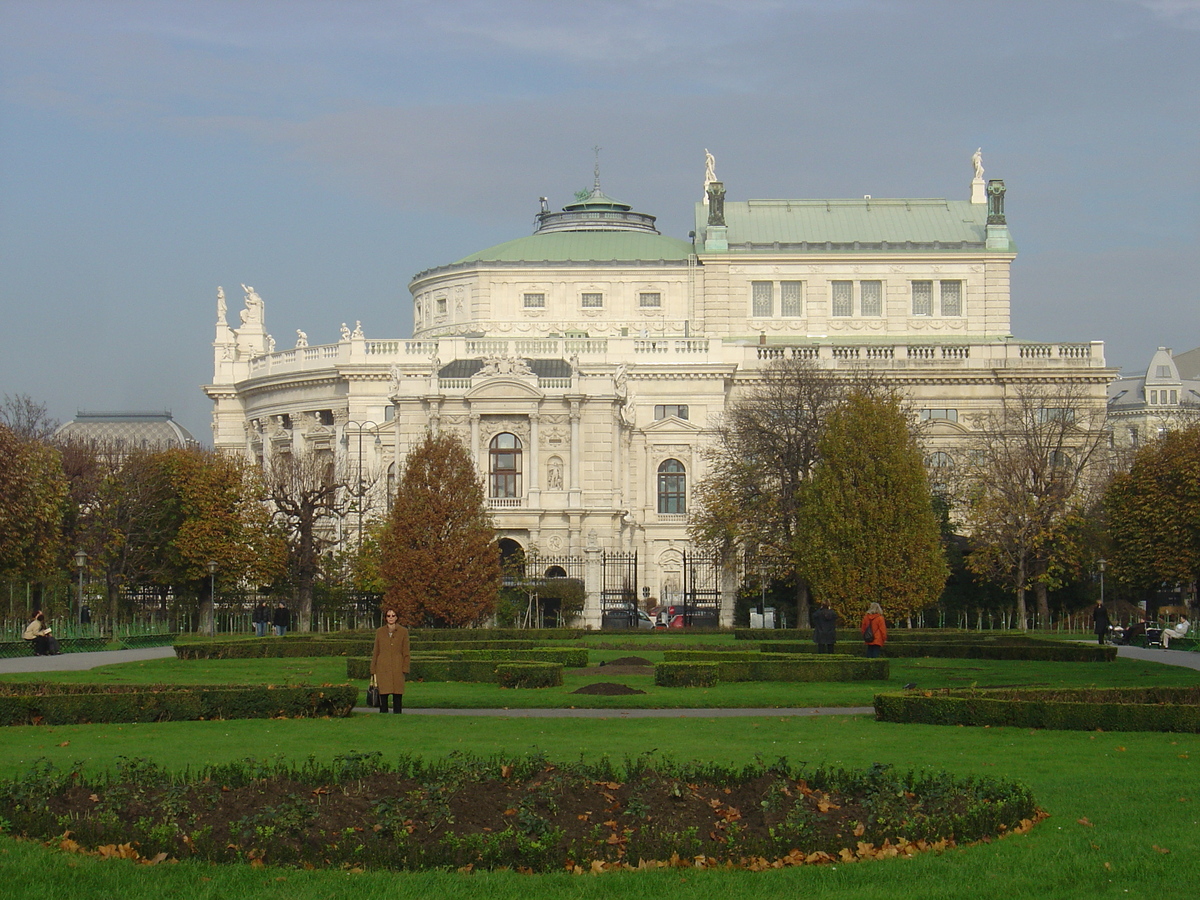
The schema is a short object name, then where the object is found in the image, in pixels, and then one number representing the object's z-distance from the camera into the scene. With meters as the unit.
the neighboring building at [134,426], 145.62
